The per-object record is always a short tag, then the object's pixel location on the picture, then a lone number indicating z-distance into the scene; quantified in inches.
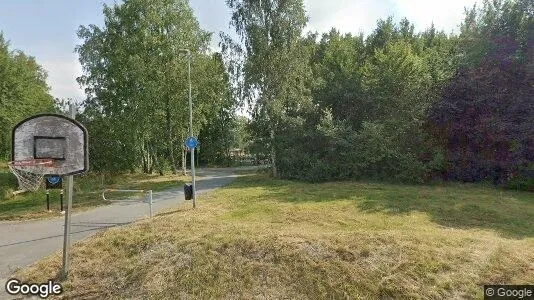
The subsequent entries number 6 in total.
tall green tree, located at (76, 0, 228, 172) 920.3
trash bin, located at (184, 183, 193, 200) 475.0
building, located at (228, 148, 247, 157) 1792.6
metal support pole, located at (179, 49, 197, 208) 470.5
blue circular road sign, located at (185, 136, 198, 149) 466.4
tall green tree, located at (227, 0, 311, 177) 808.3
